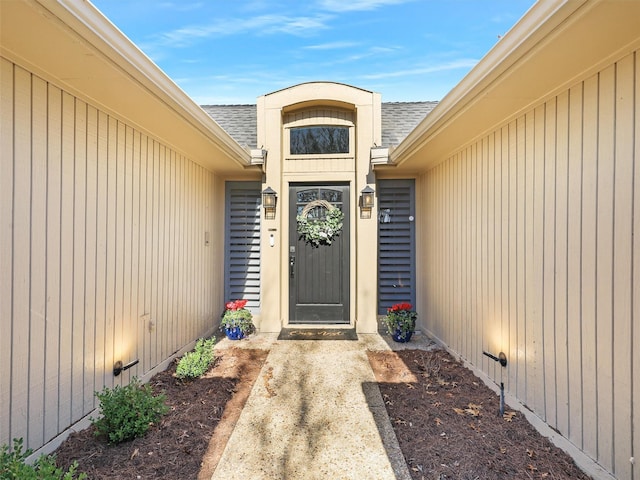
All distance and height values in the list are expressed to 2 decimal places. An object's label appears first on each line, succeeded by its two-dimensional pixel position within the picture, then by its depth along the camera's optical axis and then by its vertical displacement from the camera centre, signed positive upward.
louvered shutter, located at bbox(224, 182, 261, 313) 4.64 +0.03
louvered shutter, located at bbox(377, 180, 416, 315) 4.52 +0.02
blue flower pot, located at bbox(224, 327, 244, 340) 4.06 -1.24
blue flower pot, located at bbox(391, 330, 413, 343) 3.93 -1.24
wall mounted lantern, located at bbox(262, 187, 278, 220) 4.37 +0.57
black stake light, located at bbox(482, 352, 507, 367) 2.48 -0.98
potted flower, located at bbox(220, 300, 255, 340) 4.05 -1.09
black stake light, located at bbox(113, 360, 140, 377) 2.39 -1.03
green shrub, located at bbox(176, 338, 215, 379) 2.83 -1.18
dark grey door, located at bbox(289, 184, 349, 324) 4.57 -0.40
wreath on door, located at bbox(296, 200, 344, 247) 4.52 +0.25
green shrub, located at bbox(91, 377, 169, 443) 1.91 -1.14
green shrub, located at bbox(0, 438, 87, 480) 1.25 -0.99
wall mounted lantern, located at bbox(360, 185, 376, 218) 4.29 +0.63
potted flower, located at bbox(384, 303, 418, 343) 3.91 -1.05
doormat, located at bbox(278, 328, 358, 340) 4.07 -1.29
